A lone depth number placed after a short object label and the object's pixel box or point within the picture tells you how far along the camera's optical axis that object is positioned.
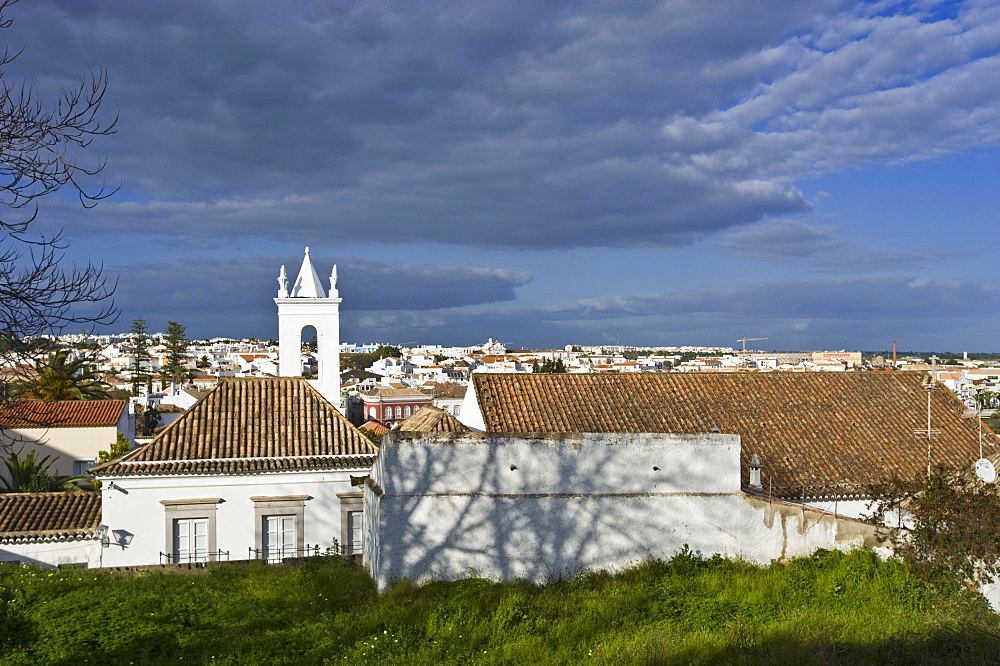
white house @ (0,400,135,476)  29.09
